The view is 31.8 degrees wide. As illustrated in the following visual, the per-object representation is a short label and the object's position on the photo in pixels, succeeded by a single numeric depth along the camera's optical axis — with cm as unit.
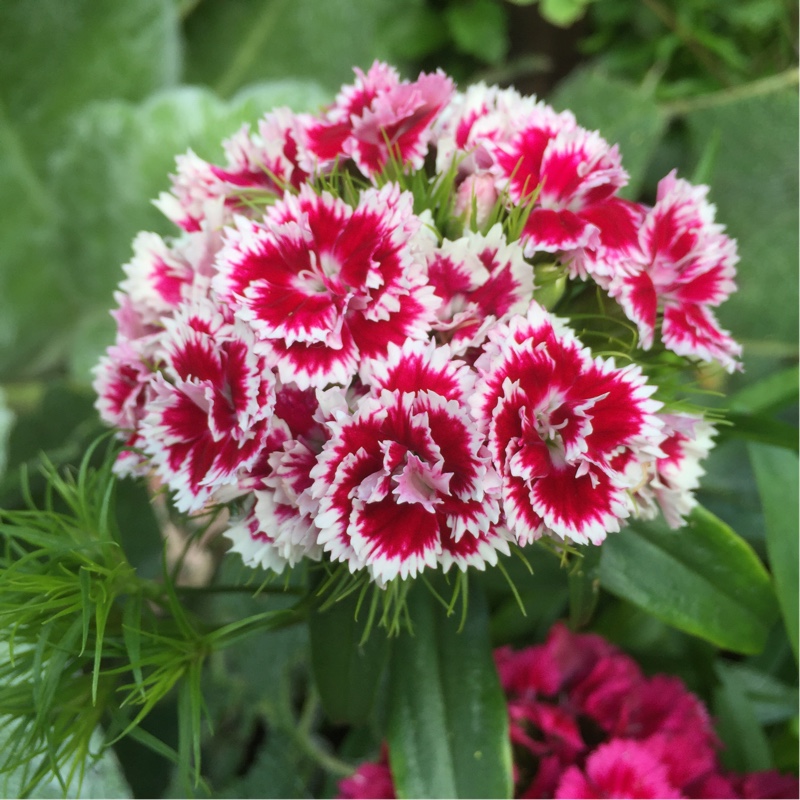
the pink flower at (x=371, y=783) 23
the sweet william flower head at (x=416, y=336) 19
